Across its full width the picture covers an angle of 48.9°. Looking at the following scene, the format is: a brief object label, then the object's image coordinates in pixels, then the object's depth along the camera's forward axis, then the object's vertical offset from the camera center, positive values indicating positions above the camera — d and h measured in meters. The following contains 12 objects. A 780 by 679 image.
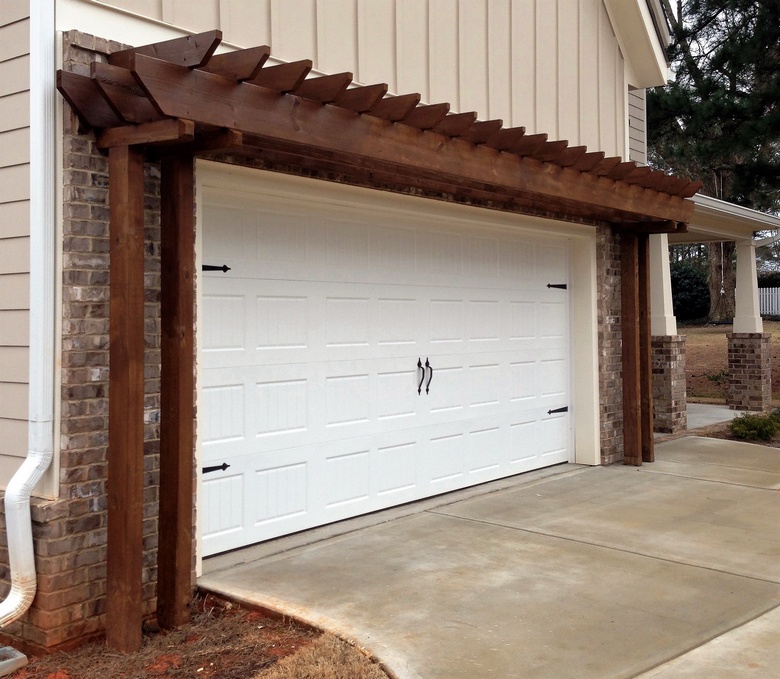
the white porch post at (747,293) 14.37 +0.87
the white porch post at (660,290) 11.60 +0.76
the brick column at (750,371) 14.13 -0.46
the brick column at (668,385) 11.41 -0.54
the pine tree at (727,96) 16.08 +4.89
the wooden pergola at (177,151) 4.14 +1.11
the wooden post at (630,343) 9.16 +0.03
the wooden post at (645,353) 9.27 -0.08
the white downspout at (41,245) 4.22 +0.55
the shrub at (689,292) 28.75 +1.78
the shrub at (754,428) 10.95 -1.08
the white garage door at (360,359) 5.72 -0.07
